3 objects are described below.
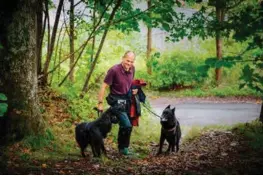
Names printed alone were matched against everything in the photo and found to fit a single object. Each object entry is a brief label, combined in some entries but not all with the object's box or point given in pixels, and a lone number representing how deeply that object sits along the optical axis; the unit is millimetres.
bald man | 7266
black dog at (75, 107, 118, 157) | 6734
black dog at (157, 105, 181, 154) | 7766
